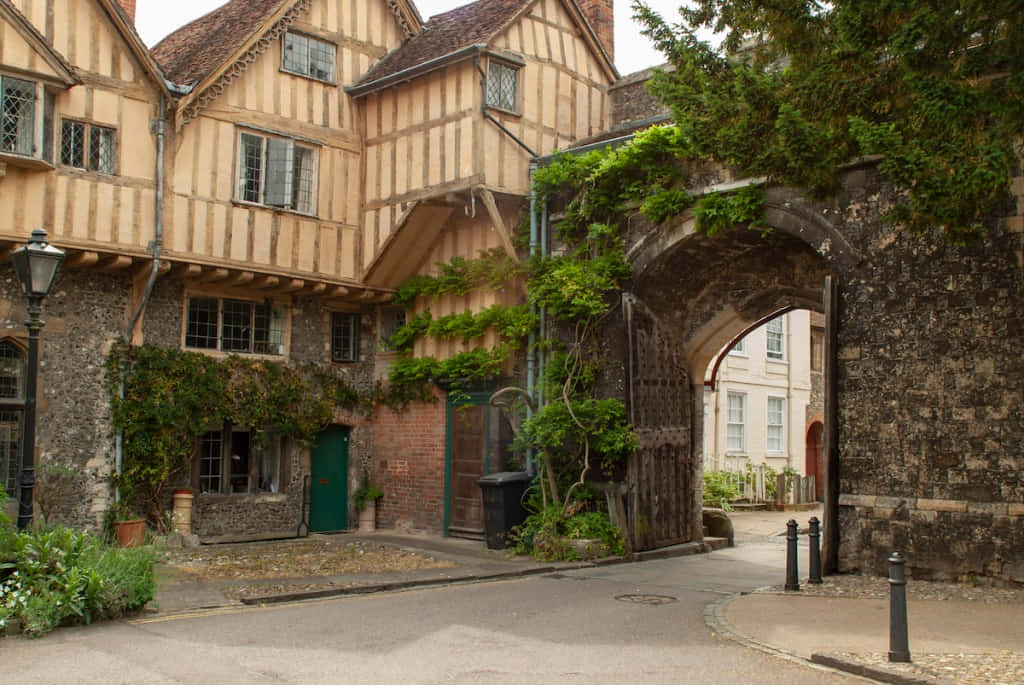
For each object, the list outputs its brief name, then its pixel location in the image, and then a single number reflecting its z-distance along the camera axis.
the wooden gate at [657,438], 14.34
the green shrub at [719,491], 21.92
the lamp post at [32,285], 9.11
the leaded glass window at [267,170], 16.23
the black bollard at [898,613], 7.07
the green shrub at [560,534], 13.87
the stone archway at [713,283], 13.88
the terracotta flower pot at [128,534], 14.52
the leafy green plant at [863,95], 7.97
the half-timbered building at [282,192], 14.37
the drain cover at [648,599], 10.49
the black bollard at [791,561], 10.57
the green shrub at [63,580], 8.41
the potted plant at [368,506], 17.94
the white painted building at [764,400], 24.80
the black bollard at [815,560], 11.06
